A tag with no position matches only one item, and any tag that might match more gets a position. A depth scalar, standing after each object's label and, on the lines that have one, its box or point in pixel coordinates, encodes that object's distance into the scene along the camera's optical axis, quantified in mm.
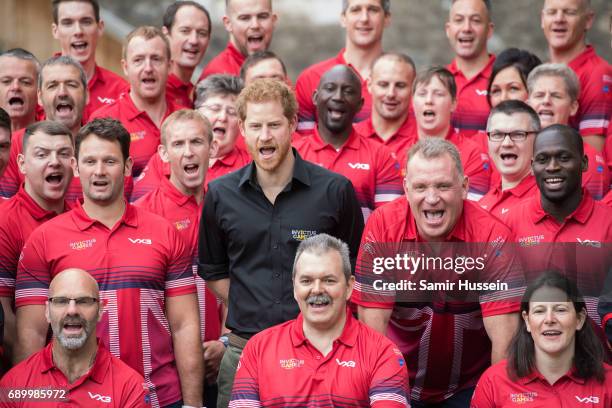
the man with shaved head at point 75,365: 14766
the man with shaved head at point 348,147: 18078
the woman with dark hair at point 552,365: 14805
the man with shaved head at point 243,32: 21719
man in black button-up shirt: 15625
